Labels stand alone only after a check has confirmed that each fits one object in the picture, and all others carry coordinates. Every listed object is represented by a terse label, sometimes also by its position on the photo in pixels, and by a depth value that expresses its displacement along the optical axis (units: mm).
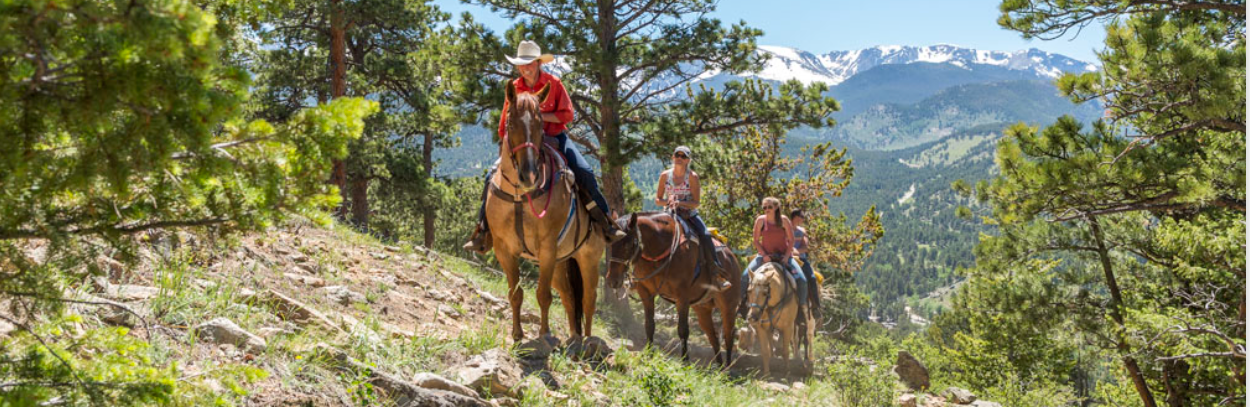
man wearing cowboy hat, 6504
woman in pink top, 10672
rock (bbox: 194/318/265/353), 4078
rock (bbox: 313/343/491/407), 4062
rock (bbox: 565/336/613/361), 6371
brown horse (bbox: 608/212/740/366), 8305
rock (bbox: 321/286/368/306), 6316
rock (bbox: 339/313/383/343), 4836
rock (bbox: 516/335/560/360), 5852
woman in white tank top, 8773
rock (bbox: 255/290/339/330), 4992
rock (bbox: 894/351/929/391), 17002
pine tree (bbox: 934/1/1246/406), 7797
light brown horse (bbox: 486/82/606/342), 5691
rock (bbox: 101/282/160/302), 4203
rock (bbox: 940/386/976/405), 11336
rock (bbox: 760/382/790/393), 8824
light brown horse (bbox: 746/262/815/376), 10773
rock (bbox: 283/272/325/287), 6471
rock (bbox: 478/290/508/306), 9176
